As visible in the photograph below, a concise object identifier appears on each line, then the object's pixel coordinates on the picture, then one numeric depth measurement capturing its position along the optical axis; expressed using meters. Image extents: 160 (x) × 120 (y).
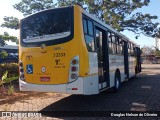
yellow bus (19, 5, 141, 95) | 4.38
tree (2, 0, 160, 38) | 14.99
